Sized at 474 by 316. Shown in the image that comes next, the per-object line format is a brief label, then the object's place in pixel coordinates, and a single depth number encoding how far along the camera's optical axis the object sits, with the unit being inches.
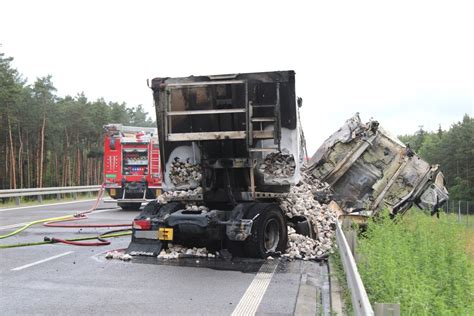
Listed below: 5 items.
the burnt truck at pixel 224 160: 340.8
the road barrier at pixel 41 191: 870.1
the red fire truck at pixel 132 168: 774.5
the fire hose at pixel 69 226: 404.2
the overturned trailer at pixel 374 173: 466.9
